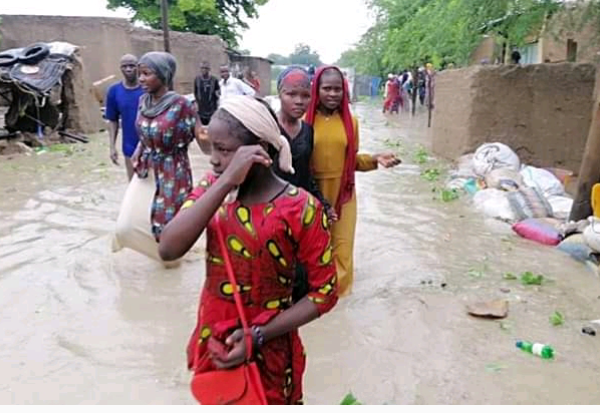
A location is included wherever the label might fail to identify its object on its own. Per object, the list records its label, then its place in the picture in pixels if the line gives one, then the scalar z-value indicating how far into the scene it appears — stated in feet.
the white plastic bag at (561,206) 22.53
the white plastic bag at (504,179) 25.11
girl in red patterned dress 6.22
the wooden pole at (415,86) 90.13
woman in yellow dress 13.06
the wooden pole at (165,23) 48.57
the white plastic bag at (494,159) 27.78
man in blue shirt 18.98
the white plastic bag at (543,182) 25.02
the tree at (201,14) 88.08
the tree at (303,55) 275.39
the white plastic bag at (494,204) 22.89
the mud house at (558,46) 24.72
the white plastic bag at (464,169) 29.58
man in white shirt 40.37
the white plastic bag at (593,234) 17.12
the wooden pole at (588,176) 19.94
